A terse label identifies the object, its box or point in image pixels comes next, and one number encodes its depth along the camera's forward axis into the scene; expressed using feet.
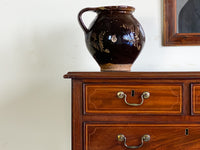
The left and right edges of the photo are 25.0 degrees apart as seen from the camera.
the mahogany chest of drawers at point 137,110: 5.67
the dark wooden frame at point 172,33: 7.33
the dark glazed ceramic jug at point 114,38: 6.23
